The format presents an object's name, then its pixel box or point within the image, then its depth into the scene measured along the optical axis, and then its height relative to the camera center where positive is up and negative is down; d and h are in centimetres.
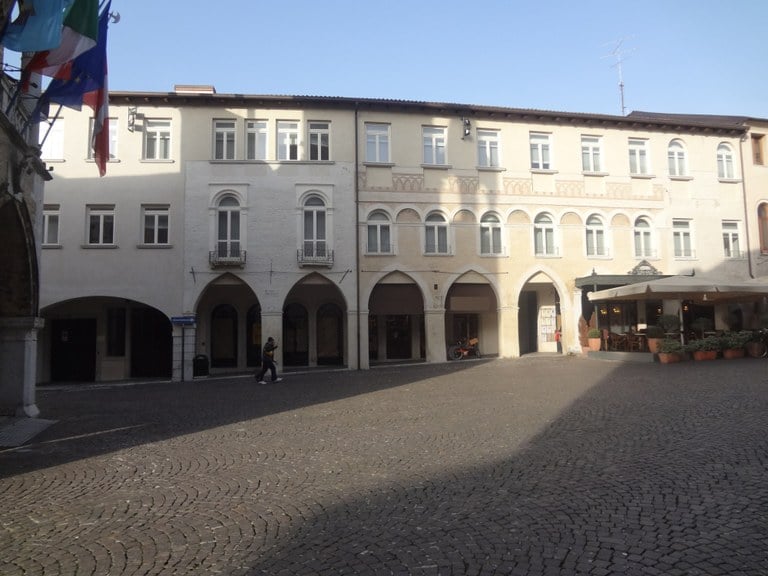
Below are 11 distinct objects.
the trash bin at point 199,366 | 2205 -143
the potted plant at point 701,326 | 2225 -24
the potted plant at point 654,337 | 2062 -59
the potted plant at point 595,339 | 2400 -72
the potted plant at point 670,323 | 2128 -8
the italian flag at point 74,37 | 916 +484
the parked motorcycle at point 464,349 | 2605 -113
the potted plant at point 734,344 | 2073 -90
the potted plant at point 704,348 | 2044 -101
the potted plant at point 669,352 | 1997 -110
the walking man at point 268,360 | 1859 -106
